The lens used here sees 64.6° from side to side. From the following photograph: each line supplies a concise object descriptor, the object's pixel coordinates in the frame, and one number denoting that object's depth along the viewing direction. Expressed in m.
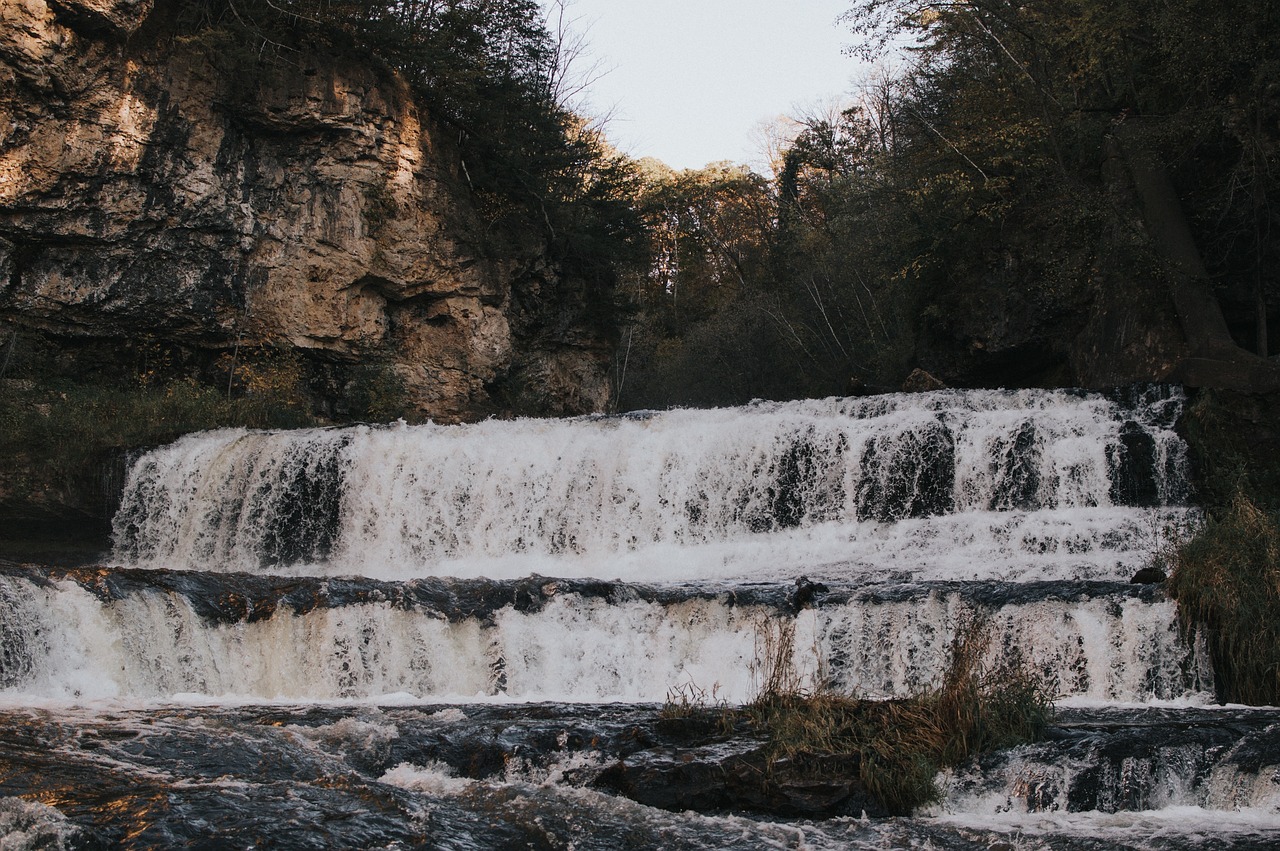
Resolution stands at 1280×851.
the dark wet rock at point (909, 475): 13.30
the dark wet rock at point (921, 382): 19.75
